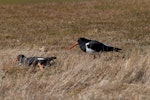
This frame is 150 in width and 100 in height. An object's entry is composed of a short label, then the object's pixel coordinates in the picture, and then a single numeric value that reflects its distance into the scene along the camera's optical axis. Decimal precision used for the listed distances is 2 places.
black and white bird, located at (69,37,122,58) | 20.59
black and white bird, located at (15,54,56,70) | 18.60
